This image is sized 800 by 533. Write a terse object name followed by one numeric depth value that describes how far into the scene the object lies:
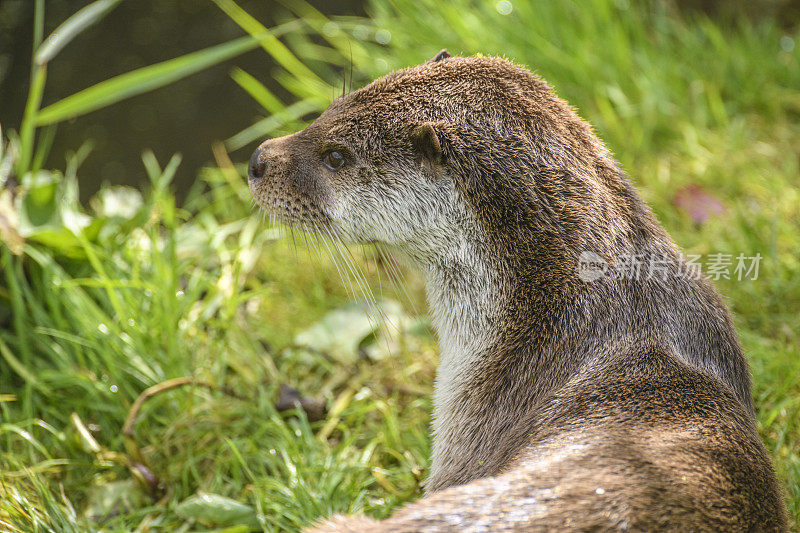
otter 2.98
